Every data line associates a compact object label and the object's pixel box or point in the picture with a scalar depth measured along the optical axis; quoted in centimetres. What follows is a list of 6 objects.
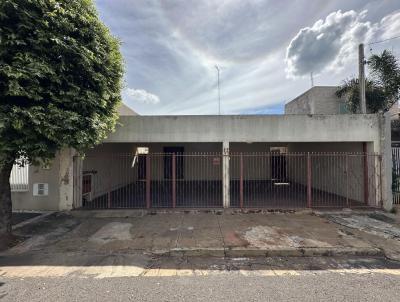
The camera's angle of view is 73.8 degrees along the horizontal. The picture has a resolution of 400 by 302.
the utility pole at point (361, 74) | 1185
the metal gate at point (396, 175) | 998
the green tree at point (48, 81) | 536
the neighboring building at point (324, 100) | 1720
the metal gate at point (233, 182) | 979
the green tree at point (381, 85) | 1320
